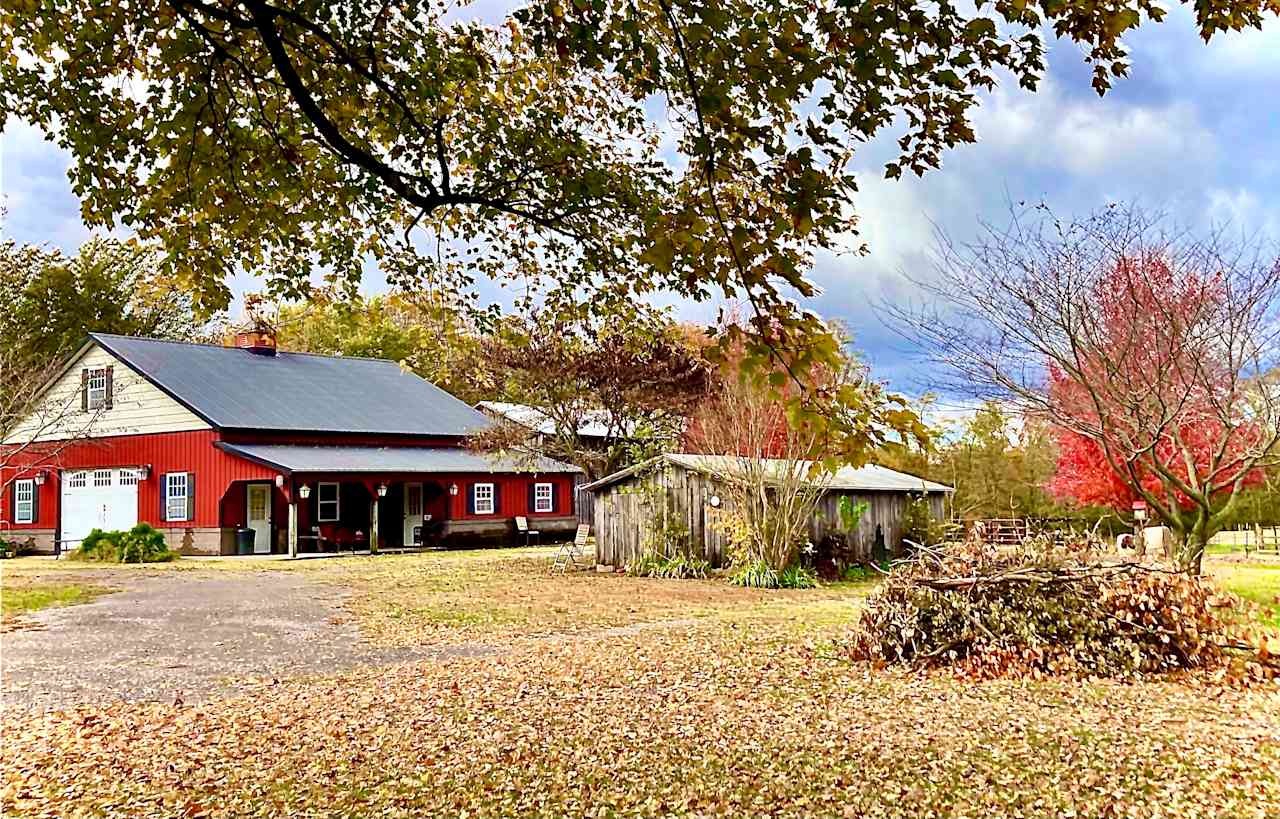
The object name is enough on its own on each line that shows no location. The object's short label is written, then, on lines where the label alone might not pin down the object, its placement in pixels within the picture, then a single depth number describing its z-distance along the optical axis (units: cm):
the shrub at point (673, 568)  1970
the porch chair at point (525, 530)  3122
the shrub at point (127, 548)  2405
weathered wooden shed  1994
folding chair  2195
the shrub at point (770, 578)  1791
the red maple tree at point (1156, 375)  1355
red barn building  2719
